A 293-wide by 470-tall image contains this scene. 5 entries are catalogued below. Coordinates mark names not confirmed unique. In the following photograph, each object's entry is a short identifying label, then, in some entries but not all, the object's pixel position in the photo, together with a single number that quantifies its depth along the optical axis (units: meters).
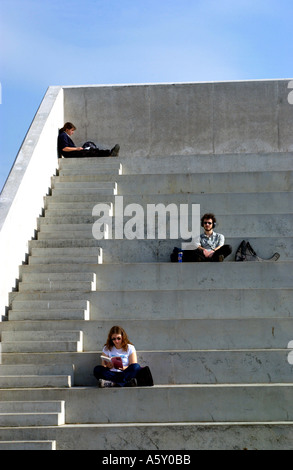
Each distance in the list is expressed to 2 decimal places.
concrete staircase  15.32
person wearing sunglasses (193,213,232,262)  18.89
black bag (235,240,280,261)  19.09
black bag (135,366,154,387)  16.02
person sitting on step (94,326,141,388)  16.05
